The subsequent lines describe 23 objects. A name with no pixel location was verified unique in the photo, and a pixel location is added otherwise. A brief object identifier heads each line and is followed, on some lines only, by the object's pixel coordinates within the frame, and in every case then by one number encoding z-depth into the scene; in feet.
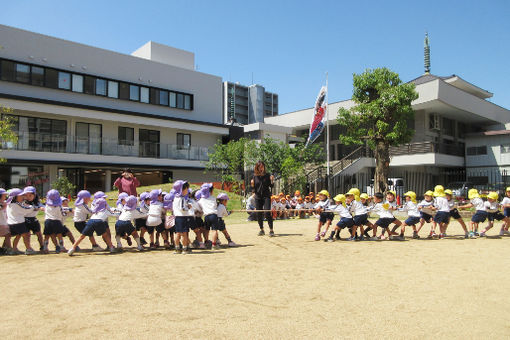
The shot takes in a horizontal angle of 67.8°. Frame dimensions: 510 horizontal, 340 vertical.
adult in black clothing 33.83
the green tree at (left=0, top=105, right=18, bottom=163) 51.98
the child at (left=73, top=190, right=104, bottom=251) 27.36
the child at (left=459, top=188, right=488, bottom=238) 35.83
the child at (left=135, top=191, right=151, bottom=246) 28.71
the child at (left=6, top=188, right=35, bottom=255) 25.81
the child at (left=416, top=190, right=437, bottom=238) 35.13
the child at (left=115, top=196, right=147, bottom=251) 26.84
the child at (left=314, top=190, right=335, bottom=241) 32.69
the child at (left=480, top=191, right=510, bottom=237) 36.50
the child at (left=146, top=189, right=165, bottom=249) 27.61
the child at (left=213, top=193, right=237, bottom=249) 28.02
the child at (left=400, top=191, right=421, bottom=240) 34.83
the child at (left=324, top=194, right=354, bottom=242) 32.24
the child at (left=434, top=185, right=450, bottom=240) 34.68
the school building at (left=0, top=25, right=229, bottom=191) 72.79
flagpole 68.17
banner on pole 76.07
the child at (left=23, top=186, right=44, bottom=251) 26.80
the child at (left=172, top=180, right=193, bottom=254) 25.68
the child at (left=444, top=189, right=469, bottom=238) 35.42
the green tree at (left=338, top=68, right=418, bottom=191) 60.64
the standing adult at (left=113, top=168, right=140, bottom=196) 33.86
